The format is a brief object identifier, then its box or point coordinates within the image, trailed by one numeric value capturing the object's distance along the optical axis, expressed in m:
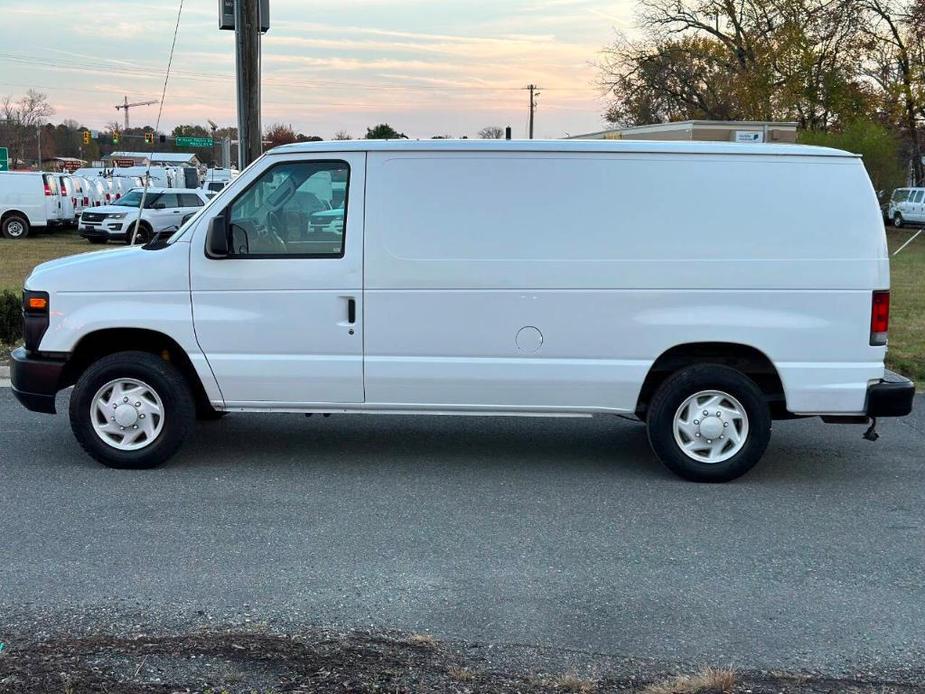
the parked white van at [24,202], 29.94
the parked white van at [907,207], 43.94
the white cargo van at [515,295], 5.93
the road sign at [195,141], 73.06
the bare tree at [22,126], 95.19
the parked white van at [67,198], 31.33
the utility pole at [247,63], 10.78
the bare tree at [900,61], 38.91
